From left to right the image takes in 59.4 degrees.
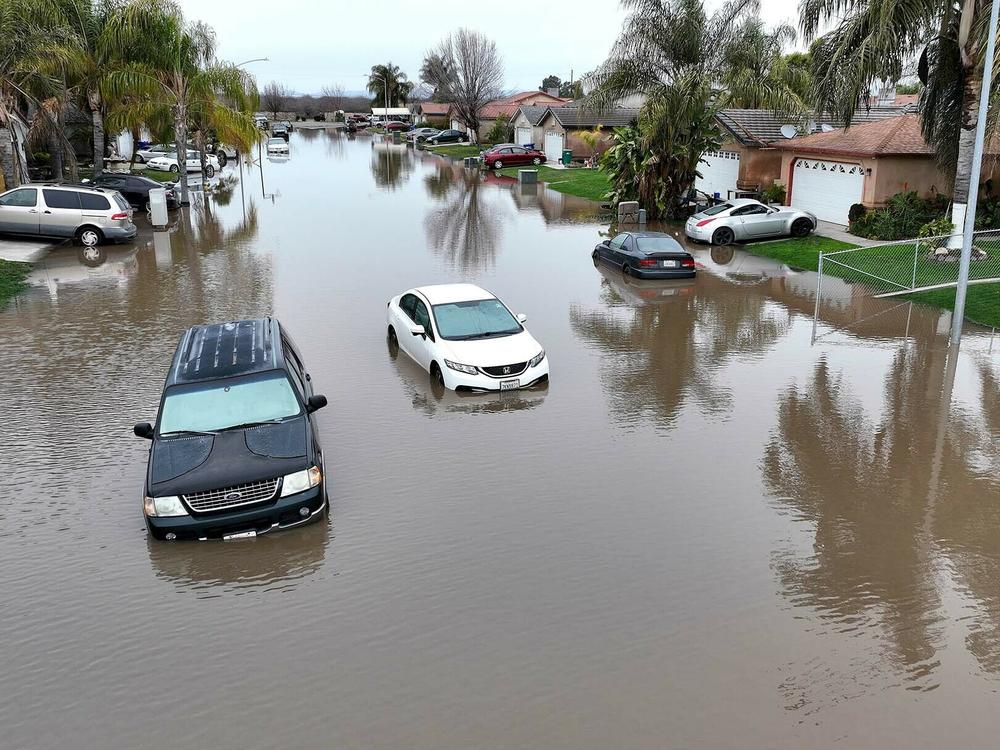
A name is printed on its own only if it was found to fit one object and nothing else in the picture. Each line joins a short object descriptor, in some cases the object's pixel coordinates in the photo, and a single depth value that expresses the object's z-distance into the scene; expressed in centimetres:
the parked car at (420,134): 9112
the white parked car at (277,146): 7259
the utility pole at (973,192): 1477
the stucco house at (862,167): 2830
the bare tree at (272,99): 16588
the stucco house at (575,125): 6203
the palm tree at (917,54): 2214
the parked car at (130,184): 3550
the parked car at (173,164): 5053
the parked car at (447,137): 8831
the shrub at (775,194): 3416
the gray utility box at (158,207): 3142
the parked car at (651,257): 2284
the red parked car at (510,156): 6003
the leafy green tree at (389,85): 14975
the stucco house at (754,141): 3572
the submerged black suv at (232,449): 909
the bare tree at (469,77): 7756
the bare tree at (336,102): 18876
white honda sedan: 1370
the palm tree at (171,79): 3497
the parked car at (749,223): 2862
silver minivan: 2664
